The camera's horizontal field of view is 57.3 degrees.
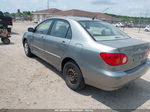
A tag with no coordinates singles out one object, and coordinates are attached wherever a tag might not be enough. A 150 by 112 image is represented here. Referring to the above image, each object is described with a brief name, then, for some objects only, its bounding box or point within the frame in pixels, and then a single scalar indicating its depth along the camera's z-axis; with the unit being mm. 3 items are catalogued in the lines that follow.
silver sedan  2533
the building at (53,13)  39625
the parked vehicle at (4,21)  10922
